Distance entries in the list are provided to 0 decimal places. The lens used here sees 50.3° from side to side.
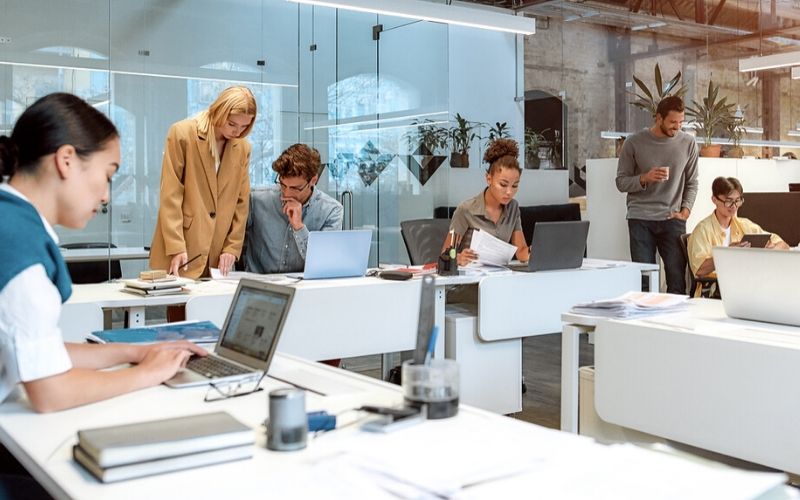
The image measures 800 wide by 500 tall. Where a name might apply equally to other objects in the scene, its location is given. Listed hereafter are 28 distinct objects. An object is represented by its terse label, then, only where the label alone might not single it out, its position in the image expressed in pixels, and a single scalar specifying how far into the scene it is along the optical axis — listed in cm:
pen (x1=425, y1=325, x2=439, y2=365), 154
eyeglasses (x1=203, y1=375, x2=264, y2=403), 171
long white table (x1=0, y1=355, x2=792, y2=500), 117
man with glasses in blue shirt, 398
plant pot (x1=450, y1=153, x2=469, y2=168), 829
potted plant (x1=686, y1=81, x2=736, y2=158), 754
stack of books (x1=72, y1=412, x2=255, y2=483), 122
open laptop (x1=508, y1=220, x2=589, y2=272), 395
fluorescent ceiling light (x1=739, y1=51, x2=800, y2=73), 762
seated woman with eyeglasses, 527
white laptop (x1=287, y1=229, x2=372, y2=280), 363
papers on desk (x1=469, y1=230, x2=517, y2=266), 415
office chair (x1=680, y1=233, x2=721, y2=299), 509
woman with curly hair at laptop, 441
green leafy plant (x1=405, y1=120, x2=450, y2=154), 753
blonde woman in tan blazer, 380
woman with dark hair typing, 150
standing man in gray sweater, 609
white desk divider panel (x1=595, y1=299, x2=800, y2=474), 225
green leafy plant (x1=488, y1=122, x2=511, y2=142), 945
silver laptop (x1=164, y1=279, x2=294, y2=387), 179
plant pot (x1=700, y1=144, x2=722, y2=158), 750
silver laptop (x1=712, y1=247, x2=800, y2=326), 241
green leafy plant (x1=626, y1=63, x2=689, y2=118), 813
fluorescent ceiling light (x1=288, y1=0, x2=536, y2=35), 543
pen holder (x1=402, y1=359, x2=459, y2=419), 153
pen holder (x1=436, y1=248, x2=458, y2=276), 389
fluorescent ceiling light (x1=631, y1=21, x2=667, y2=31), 1016
